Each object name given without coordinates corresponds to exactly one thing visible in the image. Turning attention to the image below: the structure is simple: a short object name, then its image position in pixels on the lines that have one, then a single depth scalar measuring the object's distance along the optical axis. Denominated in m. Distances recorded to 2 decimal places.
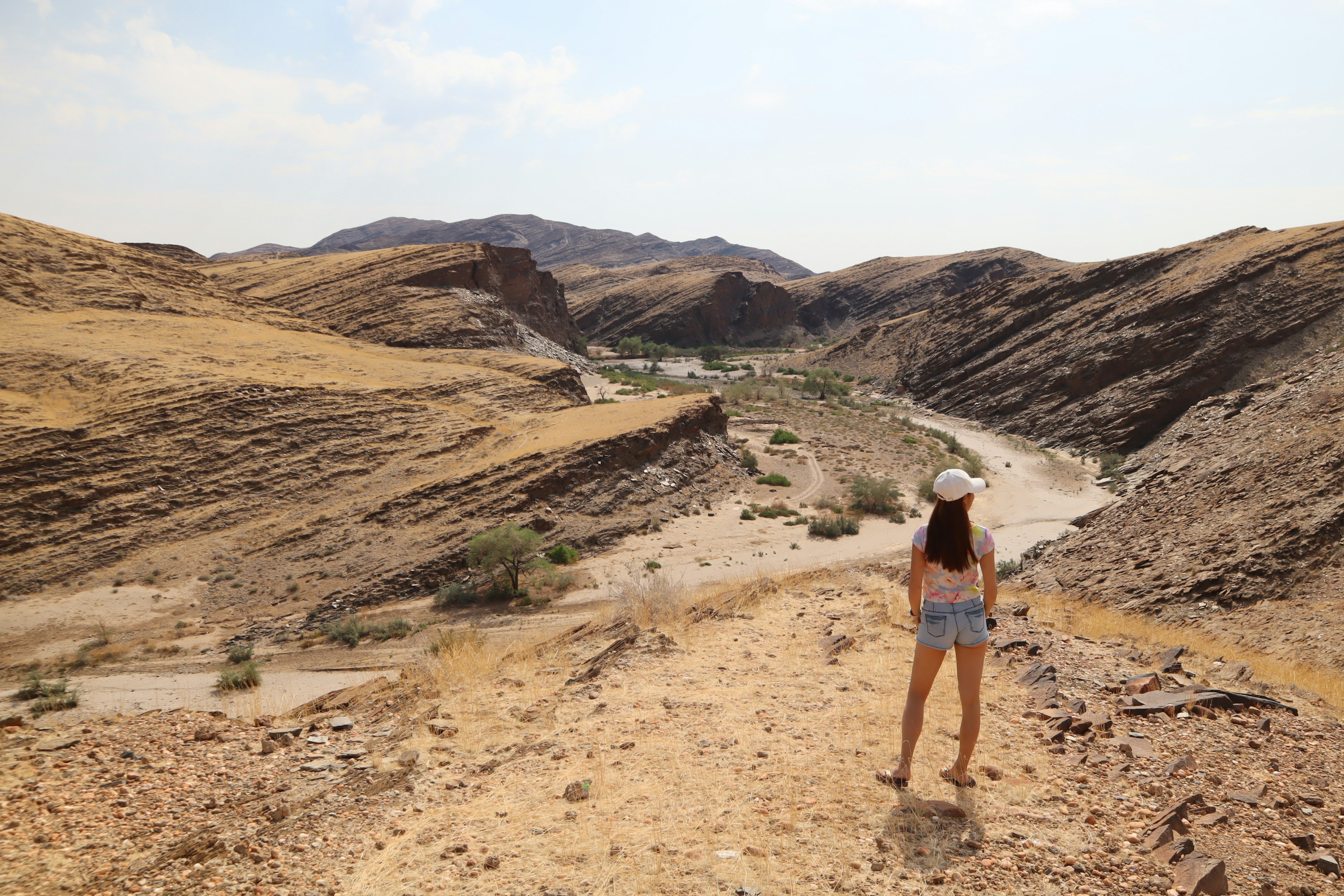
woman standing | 3.92
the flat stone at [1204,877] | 3.09
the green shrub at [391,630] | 13.02
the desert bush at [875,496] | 21.00
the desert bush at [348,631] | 12.77
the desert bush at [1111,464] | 26.16
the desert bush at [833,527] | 18.83
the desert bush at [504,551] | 14.77
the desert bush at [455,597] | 14.51
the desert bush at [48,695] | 9.63
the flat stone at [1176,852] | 3.32
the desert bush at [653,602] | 9.30
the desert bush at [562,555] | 16.45
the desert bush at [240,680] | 11.02
